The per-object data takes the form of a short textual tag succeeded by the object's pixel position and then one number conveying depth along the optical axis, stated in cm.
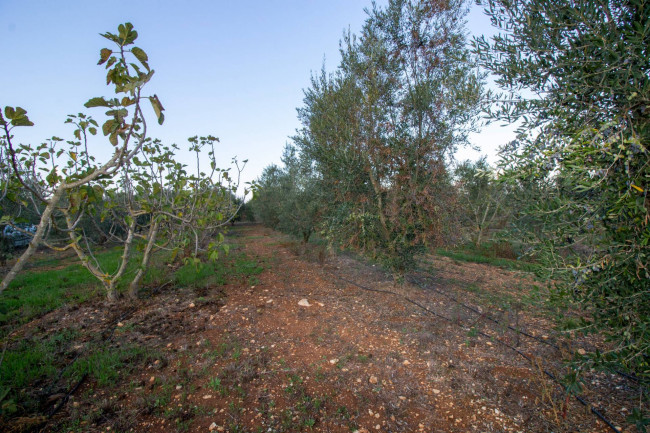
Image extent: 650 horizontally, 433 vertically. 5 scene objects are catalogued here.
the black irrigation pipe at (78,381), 311
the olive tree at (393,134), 604
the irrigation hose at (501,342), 302
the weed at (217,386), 347
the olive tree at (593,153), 204
